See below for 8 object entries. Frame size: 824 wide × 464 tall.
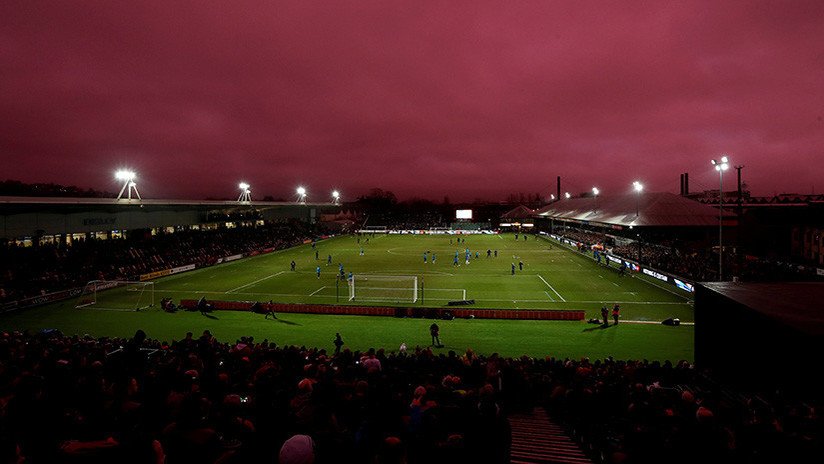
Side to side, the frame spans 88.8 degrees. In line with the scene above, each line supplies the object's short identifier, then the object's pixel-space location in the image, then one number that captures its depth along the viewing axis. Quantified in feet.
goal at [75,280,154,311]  106.63
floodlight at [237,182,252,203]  236.94
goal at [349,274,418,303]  112.95
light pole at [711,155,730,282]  85.15
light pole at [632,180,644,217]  166.09
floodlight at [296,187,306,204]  304.73
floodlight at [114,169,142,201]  138.00
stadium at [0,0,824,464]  19.22
